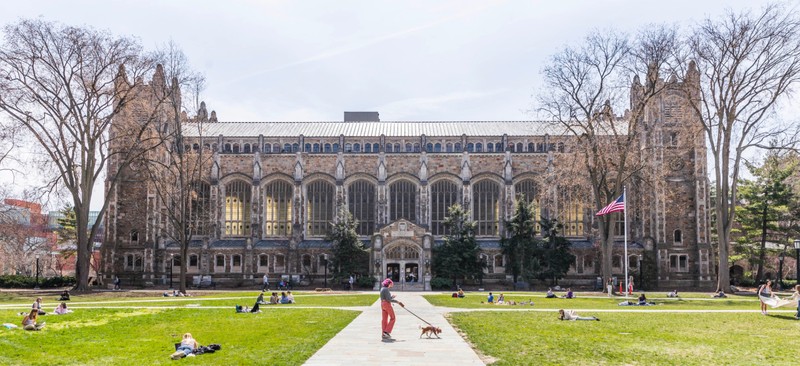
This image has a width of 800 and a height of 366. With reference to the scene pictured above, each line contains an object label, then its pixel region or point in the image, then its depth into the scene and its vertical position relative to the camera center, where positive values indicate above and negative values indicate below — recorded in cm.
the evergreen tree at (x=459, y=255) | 5022 -150
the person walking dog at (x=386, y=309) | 1596 -174
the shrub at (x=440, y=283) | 4975 -350
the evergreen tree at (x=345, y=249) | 5166 -108
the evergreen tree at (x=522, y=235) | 5119 -2
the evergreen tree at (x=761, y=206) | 5138 +217
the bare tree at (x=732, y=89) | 3675 +808
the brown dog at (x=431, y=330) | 1617 -225
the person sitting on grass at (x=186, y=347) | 1330 -225
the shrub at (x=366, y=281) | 5078 -343
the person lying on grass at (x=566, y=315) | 2212 -260
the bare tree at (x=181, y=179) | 4181 +412
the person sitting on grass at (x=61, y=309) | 2357 -258
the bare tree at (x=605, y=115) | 3738 +703
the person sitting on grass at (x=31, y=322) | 1836 -237
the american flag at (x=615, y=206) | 3516 +147
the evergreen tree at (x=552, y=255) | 5100 -151
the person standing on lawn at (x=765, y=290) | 2531 -207
